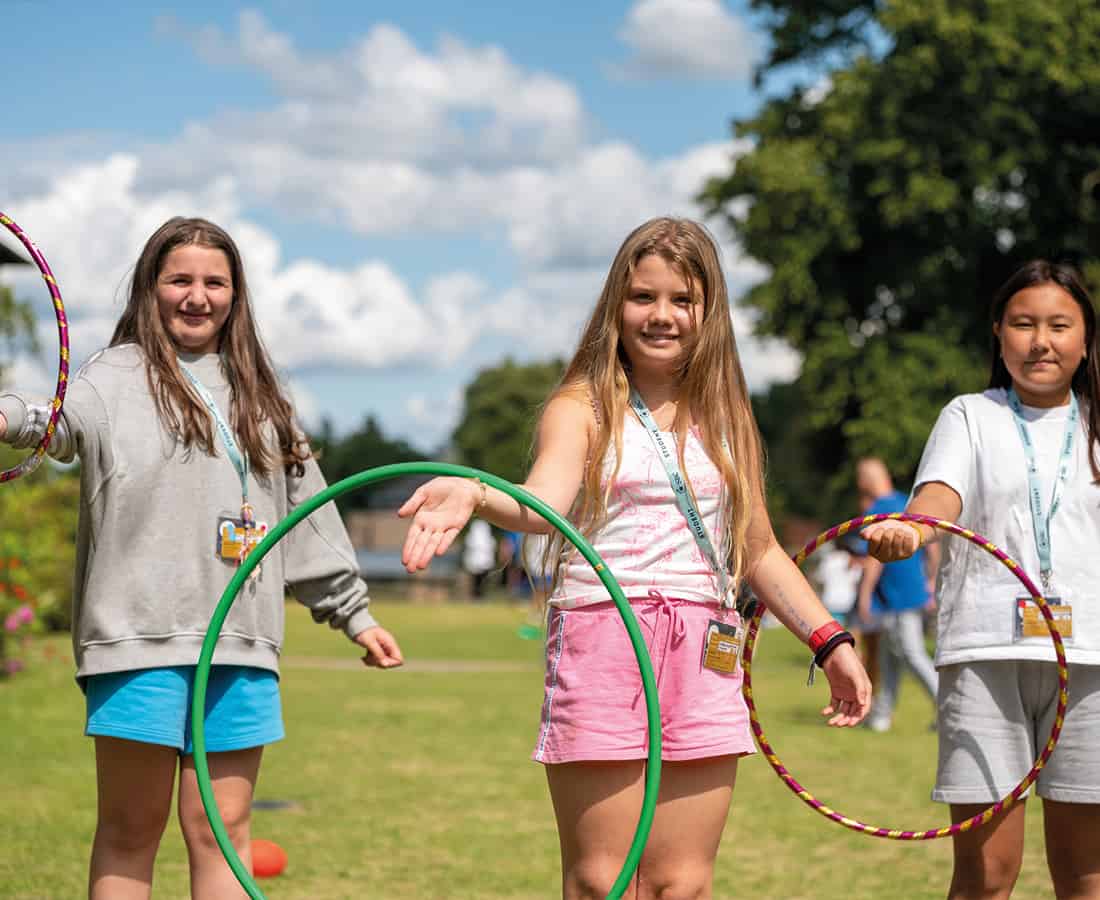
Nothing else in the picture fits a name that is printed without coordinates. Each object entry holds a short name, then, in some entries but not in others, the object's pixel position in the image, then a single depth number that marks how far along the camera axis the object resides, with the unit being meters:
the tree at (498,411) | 89.00
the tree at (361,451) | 94.31
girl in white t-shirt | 4.58
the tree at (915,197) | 28.84
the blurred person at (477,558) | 44.09
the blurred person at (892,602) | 12.09
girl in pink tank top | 3.98
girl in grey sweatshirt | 4.39
